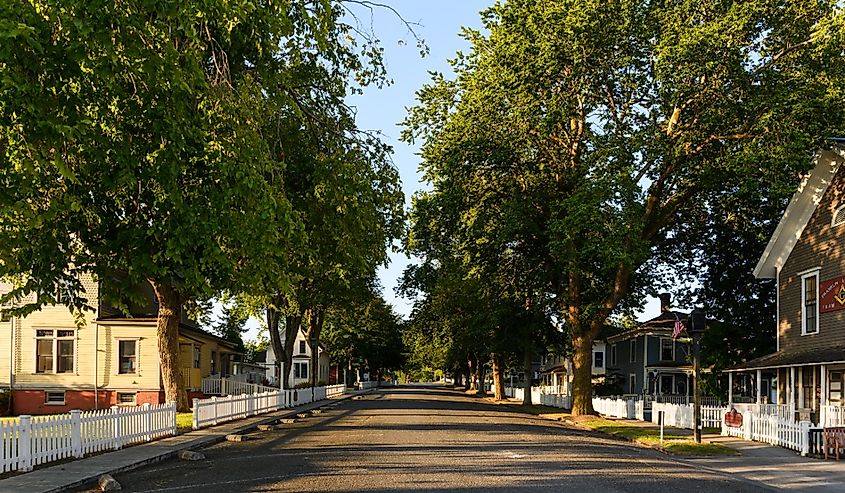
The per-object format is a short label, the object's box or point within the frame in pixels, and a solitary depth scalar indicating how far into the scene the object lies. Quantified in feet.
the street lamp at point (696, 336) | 84.23
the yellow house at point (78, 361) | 142.10
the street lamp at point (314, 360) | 212.62
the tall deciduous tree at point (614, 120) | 108.78
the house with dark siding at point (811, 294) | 96.32
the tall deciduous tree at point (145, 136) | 45.83
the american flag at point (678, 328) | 91.02
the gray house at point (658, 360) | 230.68
